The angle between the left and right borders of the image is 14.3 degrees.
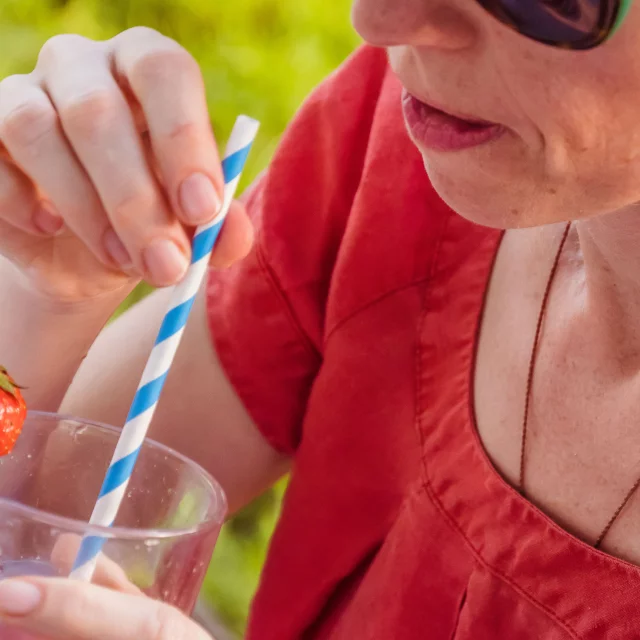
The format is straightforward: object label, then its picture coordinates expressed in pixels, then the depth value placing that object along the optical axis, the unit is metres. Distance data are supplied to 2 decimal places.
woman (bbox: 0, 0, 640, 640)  0.77
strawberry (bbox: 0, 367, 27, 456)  0.81
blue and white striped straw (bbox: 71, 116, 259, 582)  0.79
